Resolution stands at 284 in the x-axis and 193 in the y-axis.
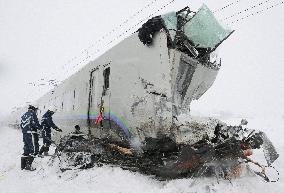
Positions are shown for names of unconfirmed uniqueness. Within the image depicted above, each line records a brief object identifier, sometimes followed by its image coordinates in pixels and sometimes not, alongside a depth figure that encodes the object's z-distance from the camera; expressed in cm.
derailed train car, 565
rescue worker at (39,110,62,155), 1023
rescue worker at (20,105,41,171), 780
